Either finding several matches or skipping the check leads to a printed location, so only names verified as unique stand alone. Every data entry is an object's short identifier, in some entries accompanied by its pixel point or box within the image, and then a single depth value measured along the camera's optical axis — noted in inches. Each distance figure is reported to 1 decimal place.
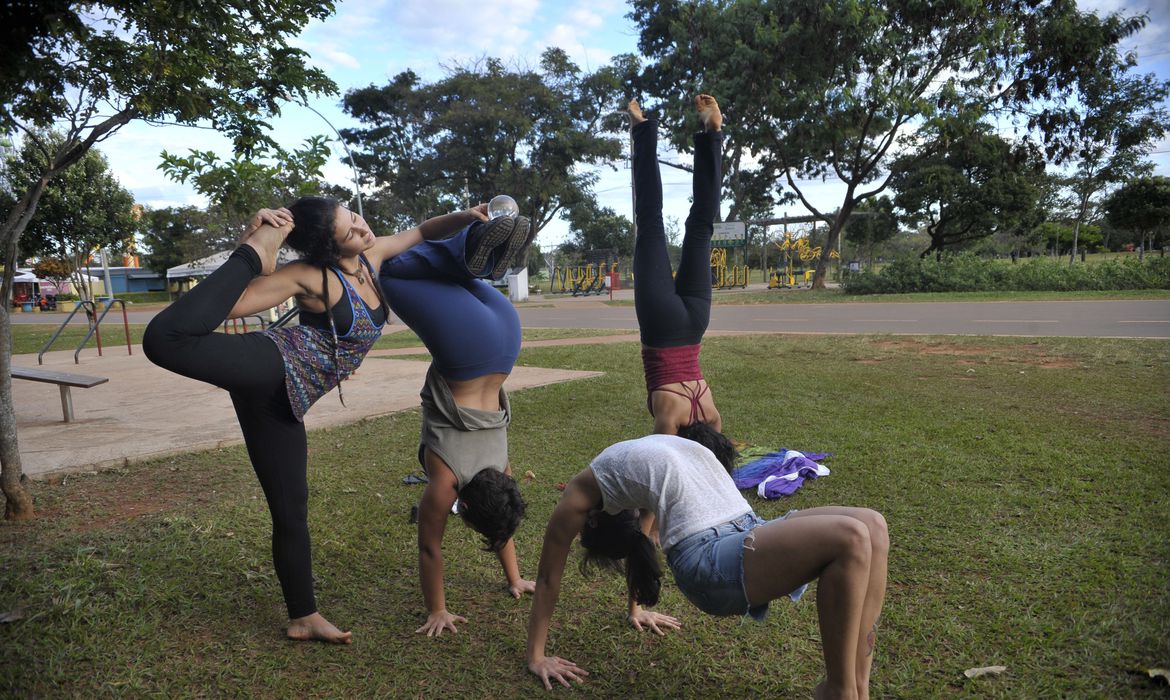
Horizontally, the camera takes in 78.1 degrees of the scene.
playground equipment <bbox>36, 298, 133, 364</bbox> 457.5
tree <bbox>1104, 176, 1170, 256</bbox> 965.8
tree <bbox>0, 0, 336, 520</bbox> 155.5
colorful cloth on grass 168.9
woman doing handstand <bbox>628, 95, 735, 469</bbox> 128.0
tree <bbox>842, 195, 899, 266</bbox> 1172.5
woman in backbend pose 73.0
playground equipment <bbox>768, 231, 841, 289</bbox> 1263.5
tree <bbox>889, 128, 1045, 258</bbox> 1017.5
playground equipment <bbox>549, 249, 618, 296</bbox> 1397.6
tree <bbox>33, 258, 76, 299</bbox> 1475.1
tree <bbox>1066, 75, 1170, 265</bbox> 904.9
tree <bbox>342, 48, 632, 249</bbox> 1170.0
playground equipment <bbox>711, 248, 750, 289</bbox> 1288.1
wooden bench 246.8
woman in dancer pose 86.3
